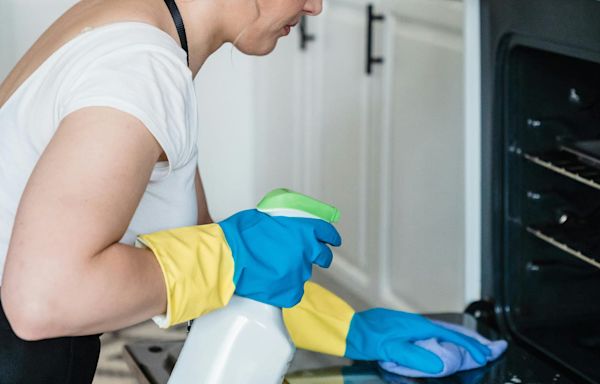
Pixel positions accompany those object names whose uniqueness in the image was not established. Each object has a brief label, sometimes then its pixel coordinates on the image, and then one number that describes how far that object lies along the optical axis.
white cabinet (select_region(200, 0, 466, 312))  2.59
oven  1.82
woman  1.41
